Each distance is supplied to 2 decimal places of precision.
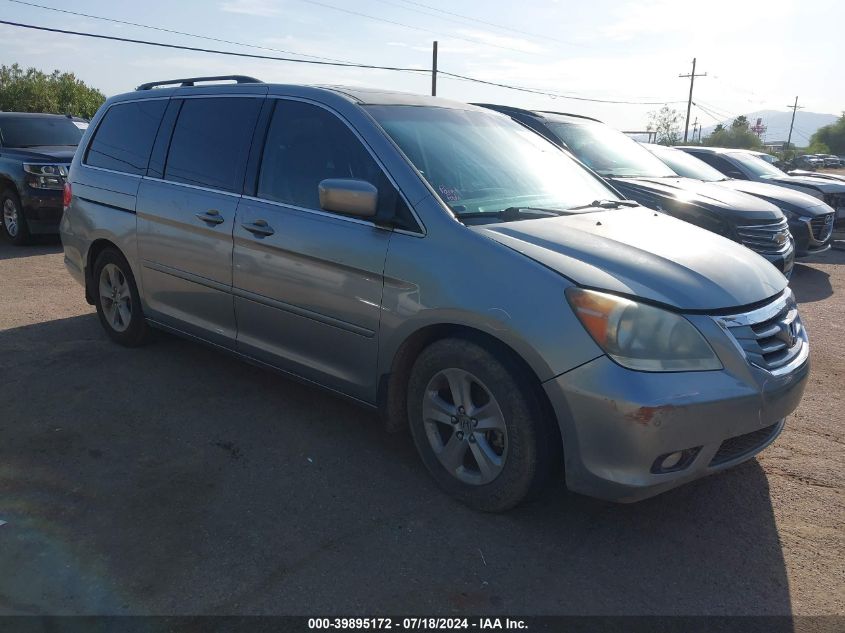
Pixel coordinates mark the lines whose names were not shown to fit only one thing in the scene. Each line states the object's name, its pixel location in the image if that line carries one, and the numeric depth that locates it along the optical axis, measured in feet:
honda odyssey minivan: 9.29
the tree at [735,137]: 252.21
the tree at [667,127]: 282.15
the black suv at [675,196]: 25.52
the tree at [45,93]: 136.15
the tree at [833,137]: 306.76
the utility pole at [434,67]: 114.58
